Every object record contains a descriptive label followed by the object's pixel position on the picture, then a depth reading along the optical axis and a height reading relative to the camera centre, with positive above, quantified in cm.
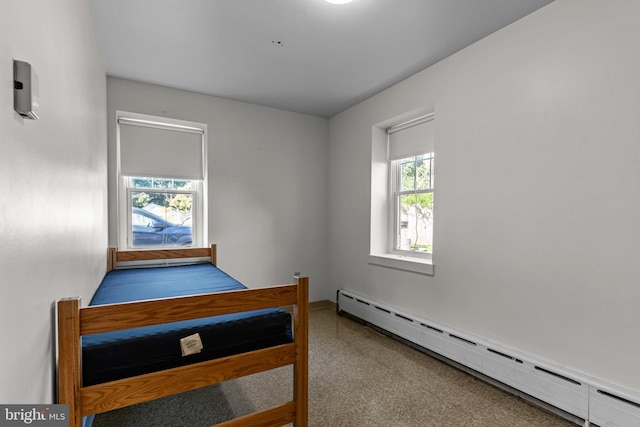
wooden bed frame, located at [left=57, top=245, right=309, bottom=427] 112 -66
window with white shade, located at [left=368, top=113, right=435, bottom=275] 296 +19
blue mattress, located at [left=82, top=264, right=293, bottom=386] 122 -58
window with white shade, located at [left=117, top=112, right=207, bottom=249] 307 +31
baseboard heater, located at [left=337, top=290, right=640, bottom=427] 160 -103
